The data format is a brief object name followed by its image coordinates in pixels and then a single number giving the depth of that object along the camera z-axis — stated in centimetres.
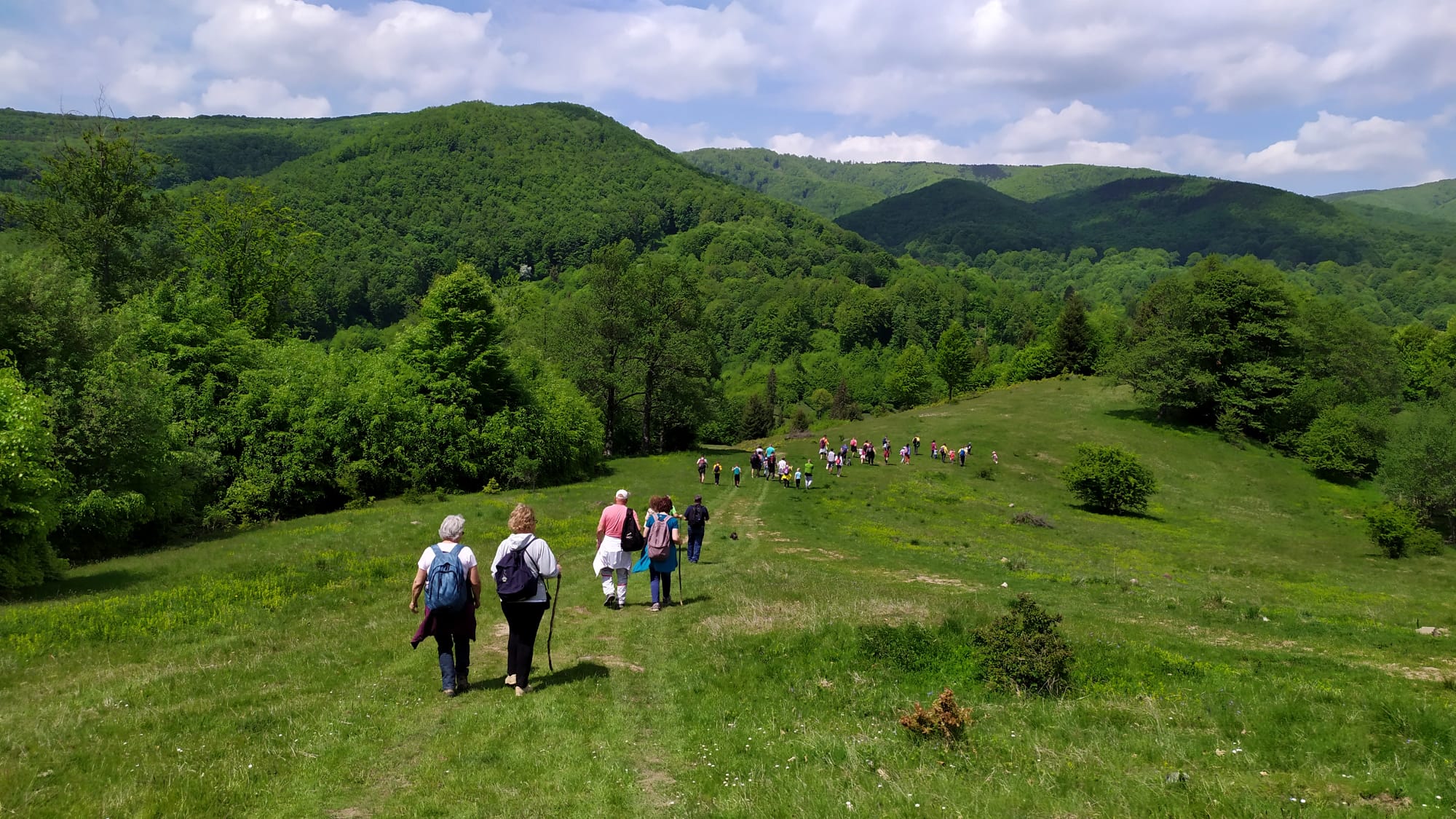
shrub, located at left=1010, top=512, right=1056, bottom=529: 4162
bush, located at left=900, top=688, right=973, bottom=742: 850
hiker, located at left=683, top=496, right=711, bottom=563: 2152
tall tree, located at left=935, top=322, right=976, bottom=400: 11012
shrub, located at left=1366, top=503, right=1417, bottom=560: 4106
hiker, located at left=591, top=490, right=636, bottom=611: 1517
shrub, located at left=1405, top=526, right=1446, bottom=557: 4128
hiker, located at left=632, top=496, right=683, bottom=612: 1564
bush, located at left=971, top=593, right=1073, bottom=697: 1091
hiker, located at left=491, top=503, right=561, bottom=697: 1001
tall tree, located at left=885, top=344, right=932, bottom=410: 12056
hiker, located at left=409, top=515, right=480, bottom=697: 969
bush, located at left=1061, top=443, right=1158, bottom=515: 5019
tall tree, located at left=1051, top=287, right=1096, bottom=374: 10569
